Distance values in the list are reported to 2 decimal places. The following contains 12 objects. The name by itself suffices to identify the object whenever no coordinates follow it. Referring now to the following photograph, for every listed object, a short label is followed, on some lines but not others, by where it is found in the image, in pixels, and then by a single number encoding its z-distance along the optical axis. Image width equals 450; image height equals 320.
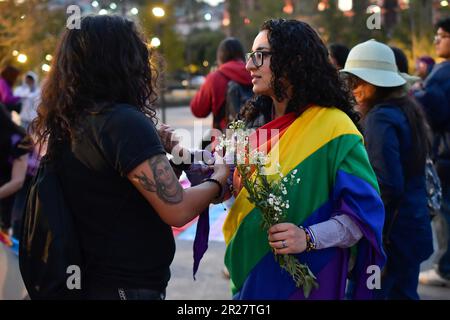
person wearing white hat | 2.77
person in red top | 4.96
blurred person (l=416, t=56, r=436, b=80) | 7.50
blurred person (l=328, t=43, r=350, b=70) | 4.31
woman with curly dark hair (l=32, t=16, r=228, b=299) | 1.66
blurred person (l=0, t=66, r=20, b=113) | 6.89
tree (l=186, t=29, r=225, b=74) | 38.16
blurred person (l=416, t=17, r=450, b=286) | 4.09
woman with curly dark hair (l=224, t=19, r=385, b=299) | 1.89
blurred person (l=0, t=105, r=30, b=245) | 3.65
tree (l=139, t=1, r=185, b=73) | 27.55
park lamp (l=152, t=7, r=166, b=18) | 13.06
